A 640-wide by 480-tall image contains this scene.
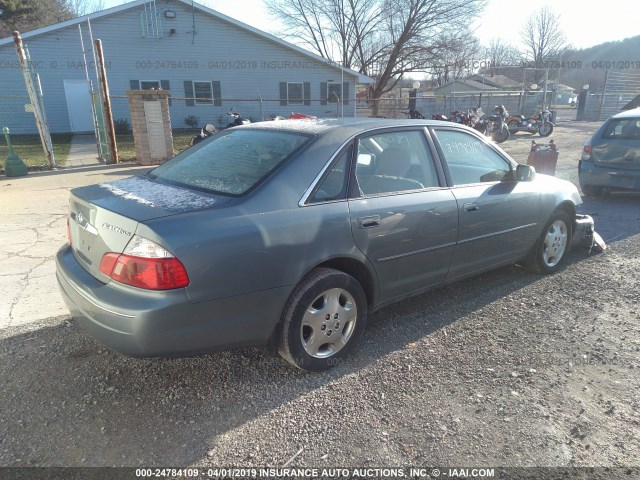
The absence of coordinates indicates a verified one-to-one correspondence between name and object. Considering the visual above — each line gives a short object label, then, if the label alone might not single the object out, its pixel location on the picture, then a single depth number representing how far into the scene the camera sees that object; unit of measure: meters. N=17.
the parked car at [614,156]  7.35
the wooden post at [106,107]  10.49
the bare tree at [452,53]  29.53
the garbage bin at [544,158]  8.15
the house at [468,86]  48.64
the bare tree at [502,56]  63.23
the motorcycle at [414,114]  19.44
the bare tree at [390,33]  29.41
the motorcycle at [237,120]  12.98
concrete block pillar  11.11
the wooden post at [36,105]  9.62
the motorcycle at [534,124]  19.92
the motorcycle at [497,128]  17.42
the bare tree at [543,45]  54.32
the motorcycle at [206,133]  12.06
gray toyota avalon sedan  2.34
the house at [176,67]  19.91
